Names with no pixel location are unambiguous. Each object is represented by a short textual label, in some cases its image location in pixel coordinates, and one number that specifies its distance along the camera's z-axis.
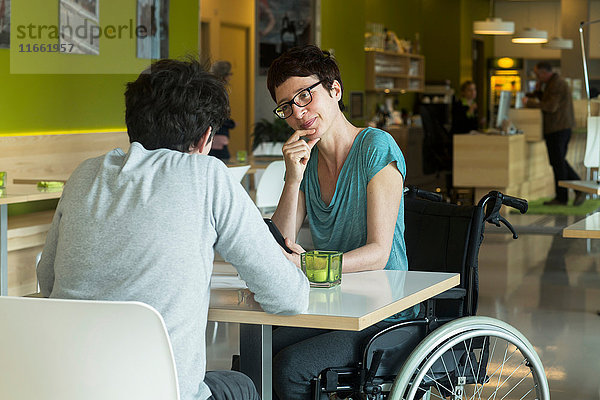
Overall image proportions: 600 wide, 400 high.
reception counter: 18.00
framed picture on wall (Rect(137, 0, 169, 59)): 13.06
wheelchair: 4.04
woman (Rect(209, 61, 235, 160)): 12.88
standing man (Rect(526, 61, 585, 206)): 19.49
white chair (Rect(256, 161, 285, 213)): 10.74
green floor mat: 18.07
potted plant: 15.96
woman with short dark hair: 4.58
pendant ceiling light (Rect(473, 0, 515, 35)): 22.40
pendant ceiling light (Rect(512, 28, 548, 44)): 23.68
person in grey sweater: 3.13
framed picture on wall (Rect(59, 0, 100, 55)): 11.43
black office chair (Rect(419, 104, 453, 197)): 19.86
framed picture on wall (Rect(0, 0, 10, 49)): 10.36
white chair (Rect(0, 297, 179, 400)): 2.85
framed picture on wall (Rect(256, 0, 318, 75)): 19.70
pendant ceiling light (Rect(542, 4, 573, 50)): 24.80
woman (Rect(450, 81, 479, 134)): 19.51
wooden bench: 9.49
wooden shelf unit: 23.29
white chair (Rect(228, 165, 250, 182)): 9.86
